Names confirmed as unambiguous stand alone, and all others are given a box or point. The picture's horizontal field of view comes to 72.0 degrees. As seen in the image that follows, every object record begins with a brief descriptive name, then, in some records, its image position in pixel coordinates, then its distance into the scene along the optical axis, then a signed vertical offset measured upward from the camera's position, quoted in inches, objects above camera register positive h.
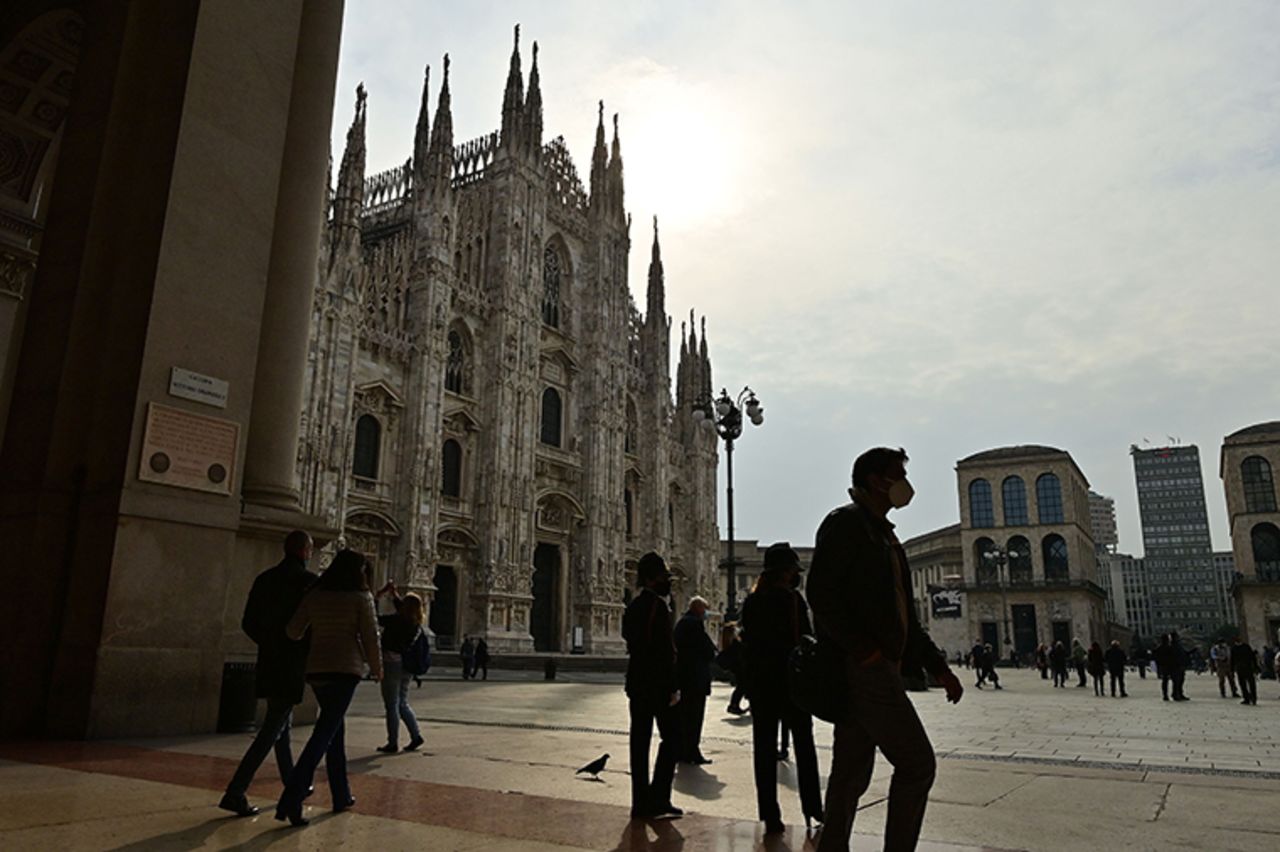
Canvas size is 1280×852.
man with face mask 124.5 -4.3
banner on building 2481.5 +75.3
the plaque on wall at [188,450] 289.9 +55.1
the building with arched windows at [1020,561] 2429.9 +196.0
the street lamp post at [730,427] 757.7 +169.6
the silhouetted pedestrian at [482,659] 925.8 -38.4
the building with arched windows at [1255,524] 2050.9 +265.3
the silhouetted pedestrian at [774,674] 185.6 -10.6
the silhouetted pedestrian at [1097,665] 852.2 -31.3
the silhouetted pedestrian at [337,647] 184.5 -5.8
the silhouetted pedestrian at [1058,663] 1021.2 -36.1
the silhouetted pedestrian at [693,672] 289.6 -15.8
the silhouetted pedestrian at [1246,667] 710.5 -26.5
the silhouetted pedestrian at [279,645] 189.5 -5.9
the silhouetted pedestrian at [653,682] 192.1 -12.7
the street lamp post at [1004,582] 2431.1 +131.1
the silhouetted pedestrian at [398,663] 297.3 -15.1
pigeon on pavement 238.2 -38.0
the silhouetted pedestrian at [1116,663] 823.7 -28.2
